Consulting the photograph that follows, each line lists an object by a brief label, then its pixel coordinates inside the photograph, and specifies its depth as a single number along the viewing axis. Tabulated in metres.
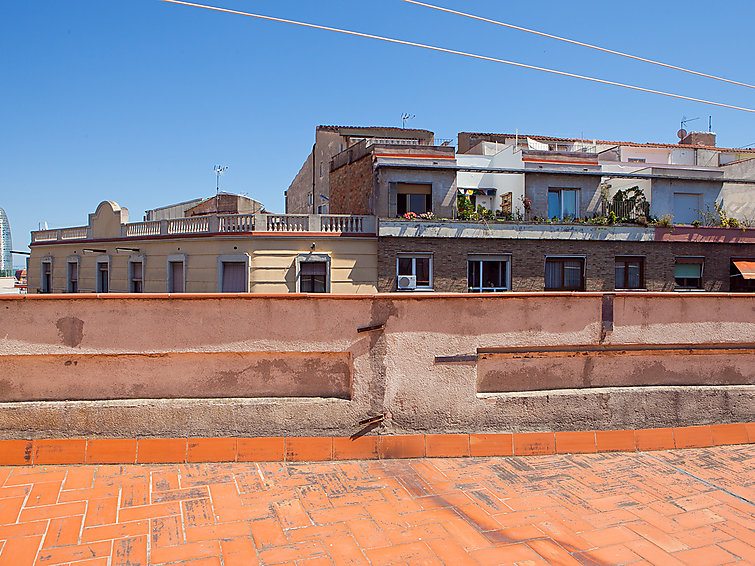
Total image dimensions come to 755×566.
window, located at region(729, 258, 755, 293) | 24.83
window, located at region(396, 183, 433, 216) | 22.84
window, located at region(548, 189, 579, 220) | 24.48
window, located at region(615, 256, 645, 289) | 24.05
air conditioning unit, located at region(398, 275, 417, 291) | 21.58
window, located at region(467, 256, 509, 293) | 22.53
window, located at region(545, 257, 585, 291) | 23.28
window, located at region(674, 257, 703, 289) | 24.56
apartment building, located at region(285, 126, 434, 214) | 31.83
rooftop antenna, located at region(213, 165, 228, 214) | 30.72
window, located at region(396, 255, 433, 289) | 22.02
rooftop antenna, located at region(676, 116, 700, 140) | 42.45
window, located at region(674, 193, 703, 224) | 25.81
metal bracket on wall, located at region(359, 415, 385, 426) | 5.13
